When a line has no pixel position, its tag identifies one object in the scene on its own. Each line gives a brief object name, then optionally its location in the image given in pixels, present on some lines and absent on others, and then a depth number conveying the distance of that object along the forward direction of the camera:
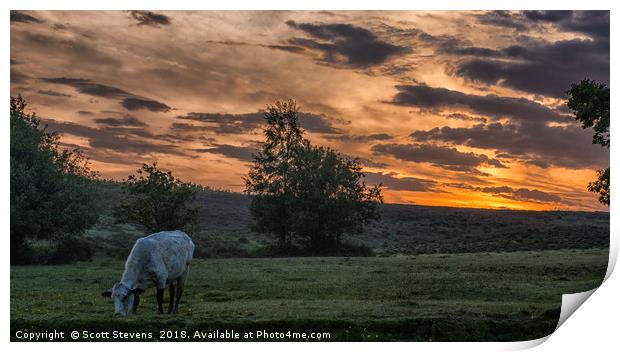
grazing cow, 23.84
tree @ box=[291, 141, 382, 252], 63.81
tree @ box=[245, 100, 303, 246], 64.31
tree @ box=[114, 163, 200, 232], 56.28
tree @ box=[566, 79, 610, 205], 36.03
